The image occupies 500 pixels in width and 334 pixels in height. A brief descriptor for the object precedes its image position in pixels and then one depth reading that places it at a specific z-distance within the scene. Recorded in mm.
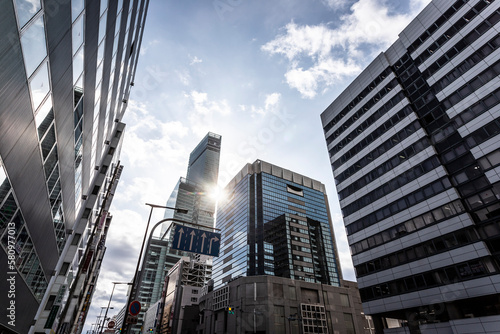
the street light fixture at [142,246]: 12194
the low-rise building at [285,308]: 54344
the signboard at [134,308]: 12609
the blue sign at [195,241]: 14302
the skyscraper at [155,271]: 164875
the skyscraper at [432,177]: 27672
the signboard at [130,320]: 12891
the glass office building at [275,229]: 86312
